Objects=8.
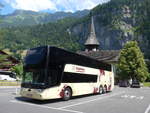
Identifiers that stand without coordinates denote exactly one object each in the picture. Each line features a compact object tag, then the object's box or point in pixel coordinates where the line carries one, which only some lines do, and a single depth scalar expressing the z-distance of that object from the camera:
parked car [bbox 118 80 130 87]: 30.85
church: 48.71
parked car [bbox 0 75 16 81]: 35.27
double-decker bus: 9.69
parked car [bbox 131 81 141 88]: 29.44
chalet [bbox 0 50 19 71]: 39.88
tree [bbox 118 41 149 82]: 35.57
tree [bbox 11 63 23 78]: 36.88
